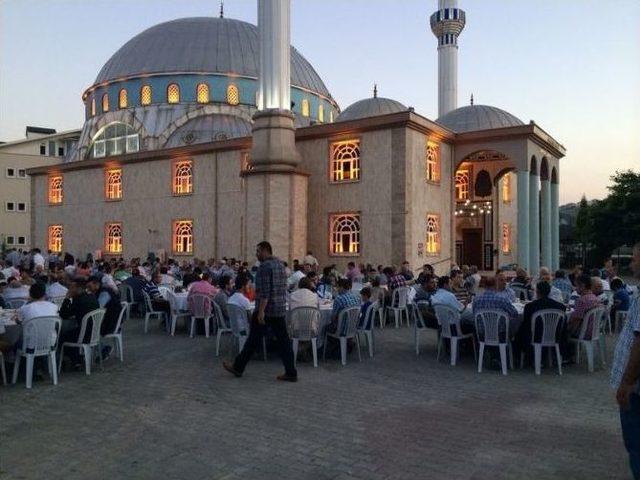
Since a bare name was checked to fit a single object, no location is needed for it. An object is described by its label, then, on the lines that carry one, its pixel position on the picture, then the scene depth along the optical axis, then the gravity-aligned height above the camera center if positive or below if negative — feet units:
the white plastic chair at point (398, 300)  44.45 -3.91
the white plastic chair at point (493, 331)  27.22 -3.85
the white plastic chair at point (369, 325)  31.86 -4.20
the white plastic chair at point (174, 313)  39.01 -4.23
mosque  73.82 +11.63
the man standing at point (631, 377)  12.30 -2.82
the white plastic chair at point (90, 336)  26.68 -3.96
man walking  25.31 -2.75
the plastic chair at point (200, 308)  37.67 -3.79
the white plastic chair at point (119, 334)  29.55 -4.24
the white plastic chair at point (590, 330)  28.09 -3.91
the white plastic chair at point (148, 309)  40.61 -4.17
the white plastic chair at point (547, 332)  27.17 -3.88
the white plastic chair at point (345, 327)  29.81 -3.97
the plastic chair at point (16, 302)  33.34 -2.97
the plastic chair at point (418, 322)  32.50 -4.10
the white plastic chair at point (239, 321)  30.55 -3.77
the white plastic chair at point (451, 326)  29.30 -3.87
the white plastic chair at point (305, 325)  28.76 -3.72
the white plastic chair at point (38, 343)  24.44 -3.89
